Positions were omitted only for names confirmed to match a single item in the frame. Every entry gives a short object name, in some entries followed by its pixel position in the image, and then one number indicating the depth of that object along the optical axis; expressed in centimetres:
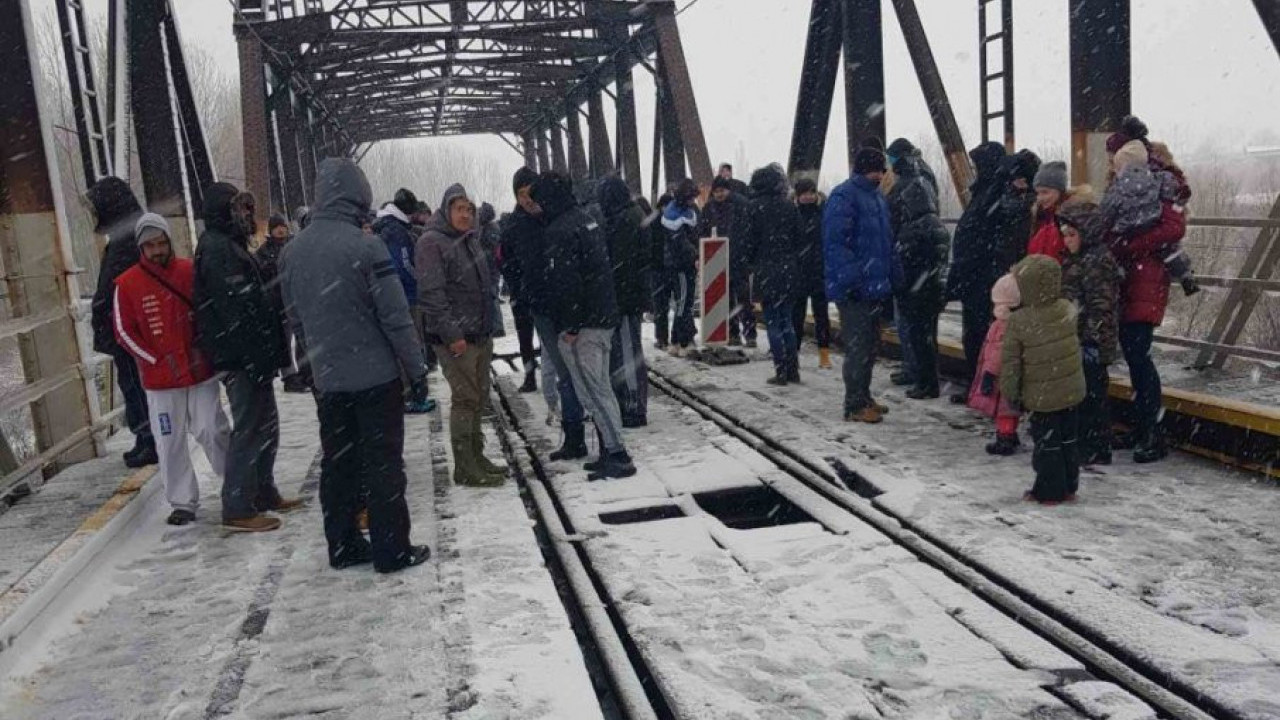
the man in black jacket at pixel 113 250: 590
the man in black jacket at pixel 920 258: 736
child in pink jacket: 567
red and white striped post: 1006
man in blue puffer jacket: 692
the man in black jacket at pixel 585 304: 570
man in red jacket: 503
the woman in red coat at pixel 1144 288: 532
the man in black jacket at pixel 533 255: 585
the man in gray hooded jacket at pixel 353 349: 434
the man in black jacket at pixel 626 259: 646
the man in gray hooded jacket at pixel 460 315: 575
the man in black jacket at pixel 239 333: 502
